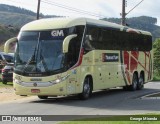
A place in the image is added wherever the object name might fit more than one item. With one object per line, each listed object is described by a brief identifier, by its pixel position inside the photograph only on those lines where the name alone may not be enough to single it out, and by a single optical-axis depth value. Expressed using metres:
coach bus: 19.17
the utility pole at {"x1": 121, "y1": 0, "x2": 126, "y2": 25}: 43.08
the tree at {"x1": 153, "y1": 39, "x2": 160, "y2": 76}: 57.80
